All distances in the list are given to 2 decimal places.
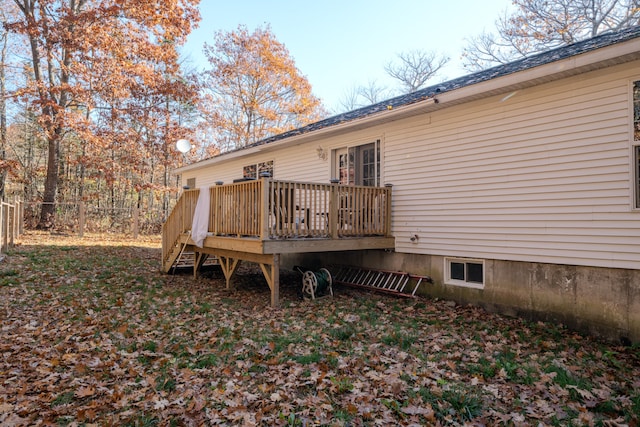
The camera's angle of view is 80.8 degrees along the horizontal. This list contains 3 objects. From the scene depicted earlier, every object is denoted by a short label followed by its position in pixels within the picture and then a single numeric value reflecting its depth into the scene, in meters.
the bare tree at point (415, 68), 26.06
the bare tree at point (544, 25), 15.94
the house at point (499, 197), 5.23
